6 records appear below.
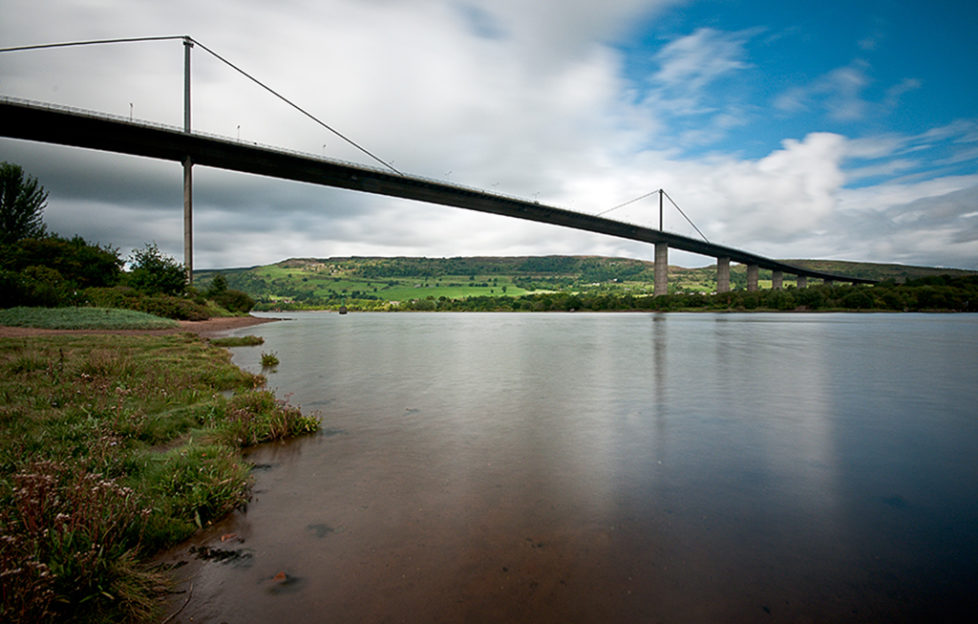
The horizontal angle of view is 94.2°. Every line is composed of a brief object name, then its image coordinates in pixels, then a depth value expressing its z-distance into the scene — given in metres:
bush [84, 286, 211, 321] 32.34
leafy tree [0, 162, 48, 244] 49.25
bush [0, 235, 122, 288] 36.88
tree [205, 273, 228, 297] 62.12
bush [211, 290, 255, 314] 61.66
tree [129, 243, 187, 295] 38.34
